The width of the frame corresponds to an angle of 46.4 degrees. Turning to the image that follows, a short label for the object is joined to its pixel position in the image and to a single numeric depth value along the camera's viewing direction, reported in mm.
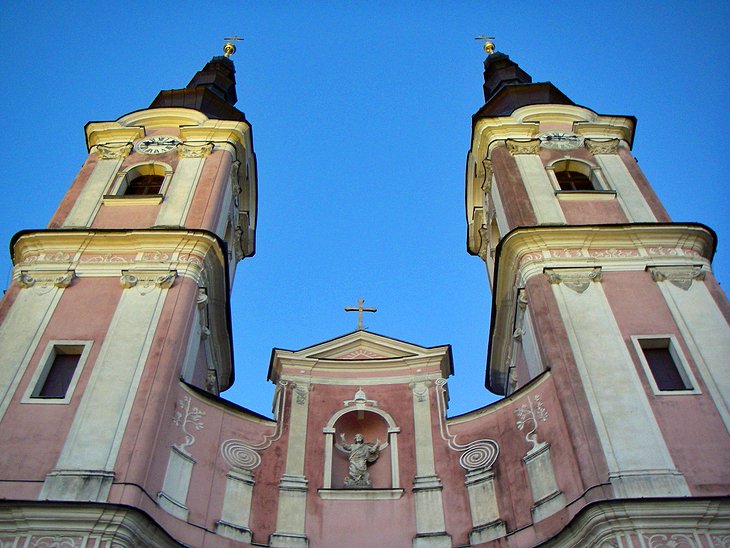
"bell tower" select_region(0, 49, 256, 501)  12891
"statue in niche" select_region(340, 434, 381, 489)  14914
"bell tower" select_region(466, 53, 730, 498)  12922
